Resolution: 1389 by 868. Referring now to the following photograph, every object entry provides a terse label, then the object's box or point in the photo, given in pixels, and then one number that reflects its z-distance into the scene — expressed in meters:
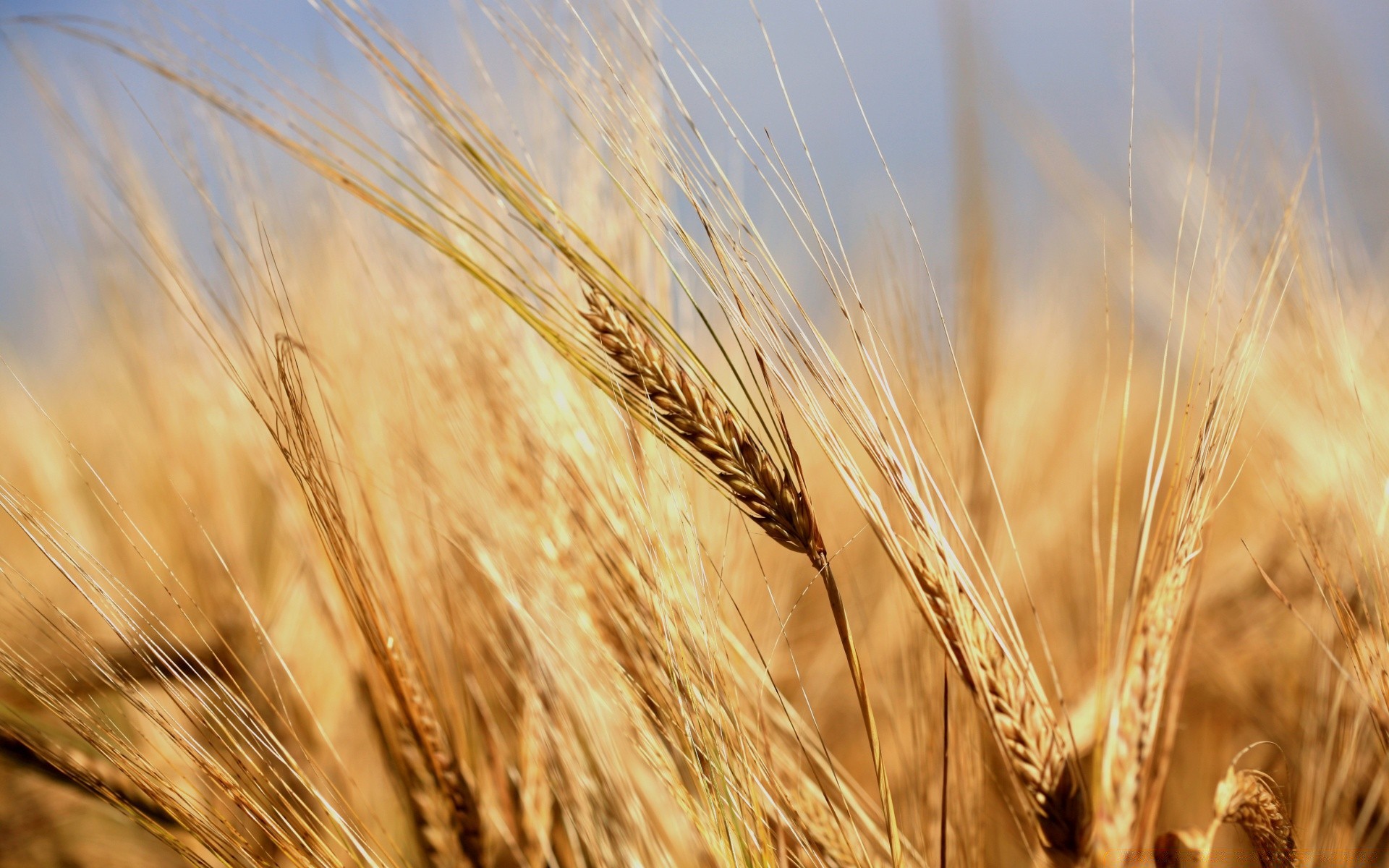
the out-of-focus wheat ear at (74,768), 0.55
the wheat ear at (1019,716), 0.50
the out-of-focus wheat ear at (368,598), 0.53
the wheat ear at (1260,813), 0.51
